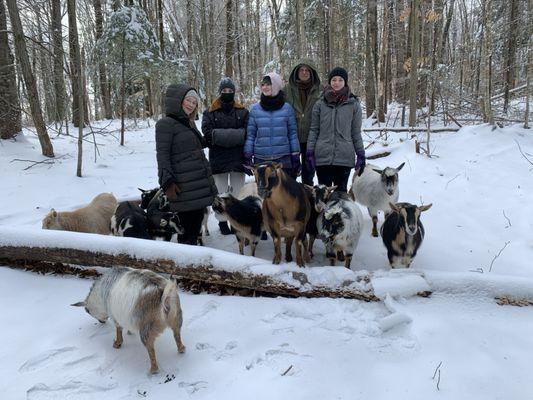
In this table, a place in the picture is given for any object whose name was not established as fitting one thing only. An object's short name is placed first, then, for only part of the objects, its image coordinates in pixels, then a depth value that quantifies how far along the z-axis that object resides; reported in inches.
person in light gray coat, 203.2
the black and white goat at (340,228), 187.5
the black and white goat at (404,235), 176.5
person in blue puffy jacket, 208.8
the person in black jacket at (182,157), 183.0
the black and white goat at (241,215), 207.9
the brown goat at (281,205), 178.9
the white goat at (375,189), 248.5
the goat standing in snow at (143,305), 125.3
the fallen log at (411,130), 463.5
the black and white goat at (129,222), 217.3
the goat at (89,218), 220.1
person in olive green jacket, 218.2
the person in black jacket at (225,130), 218.8
